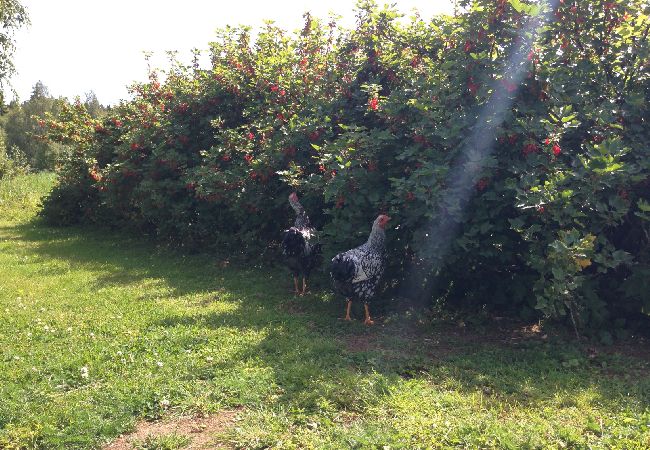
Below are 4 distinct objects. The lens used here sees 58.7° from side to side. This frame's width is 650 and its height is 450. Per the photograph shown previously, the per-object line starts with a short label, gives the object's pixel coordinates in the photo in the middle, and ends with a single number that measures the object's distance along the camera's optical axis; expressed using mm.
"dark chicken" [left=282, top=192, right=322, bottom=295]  7723
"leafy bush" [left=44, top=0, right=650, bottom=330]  5359
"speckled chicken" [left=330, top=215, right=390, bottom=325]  6207
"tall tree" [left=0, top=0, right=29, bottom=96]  15195
